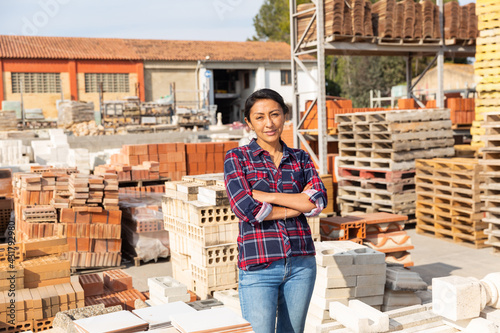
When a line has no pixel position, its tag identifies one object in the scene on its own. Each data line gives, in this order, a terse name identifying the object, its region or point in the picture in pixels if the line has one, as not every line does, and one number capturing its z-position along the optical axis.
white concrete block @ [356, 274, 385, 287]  5.50
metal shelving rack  12.54
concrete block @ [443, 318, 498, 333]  3.61
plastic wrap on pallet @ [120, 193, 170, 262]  9.17
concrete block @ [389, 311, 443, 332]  4.05
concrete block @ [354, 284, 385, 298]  5.51
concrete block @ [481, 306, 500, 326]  3.84
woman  3.06
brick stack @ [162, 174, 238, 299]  6.33
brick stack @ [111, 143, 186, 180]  13.01
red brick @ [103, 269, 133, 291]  6.78
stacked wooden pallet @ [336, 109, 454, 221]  10.82
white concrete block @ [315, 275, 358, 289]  5.36
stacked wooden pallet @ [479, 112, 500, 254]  8.66
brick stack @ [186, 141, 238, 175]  13.82
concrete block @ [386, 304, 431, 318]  4.29
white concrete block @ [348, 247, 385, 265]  5.50
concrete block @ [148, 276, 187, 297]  5.68
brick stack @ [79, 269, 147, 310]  6.26
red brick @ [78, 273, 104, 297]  6.49
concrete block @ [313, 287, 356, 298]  5.34
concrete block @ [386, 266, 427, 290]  5.79
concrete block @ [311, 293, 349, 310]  5.29
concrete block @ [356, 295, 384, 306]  5.54
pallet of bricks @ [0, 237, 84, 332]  5.61
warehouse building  36.22
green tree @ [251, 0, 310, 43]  59.91
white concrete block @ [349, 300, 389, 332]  3.88
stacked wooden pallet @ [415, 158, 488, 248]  9.53
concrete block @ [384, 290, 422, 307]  5.84
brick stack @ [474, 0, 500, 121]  10.88
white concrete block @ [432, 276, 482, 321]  3.72
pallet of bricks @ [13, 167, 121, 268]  8.70
